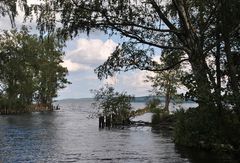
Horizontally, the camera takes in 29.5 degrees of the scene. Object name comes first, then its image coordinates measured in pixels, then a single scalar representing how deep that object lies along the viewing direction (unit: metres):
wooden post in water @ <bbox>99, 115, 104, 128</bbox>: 57.55
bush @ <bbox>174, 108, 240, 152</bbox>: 25.89
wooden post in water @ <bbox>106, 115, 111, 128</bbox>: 57.70
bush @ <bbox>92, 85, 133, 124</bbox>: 57.50
